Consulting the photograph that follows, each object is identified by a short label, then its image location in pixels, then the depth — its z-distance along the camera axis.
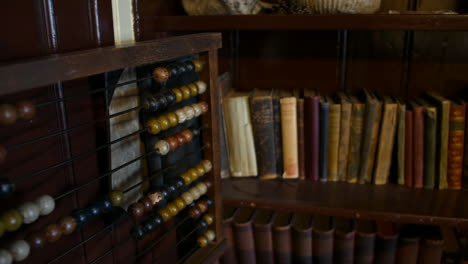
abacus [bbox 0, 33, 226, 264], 0.57
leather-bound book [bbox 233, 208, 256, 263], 1.12
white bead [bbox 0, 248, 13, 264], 0.52
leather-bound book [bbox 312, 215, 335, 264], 1.08
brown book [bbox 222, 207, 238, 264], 1.13
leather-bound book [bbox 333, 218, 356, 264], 1.08
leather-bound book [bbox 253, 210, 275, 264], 1.12
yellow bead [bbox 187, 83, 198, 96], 0.89
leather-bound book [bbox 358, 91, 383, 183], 1.07
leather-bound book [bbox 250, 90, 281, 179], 1.10
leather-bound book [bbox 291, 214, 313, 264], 1.09
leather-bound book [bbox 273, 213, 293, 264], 1.11
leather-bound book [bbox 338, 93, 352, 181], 1.08
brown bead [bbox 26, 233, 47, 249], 0.58
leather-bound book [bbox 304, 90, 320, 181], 1.10
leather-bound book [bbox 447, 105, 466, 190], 1.03
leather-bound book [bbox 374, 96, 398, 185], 1.06
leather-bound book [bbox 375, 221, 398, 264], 1.06
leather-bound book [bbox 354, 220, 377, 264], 1.07
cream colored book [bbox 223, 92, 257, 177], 1.12
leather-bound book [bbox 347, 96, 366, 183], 1.08
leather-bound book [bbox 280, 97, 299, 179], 1.10
